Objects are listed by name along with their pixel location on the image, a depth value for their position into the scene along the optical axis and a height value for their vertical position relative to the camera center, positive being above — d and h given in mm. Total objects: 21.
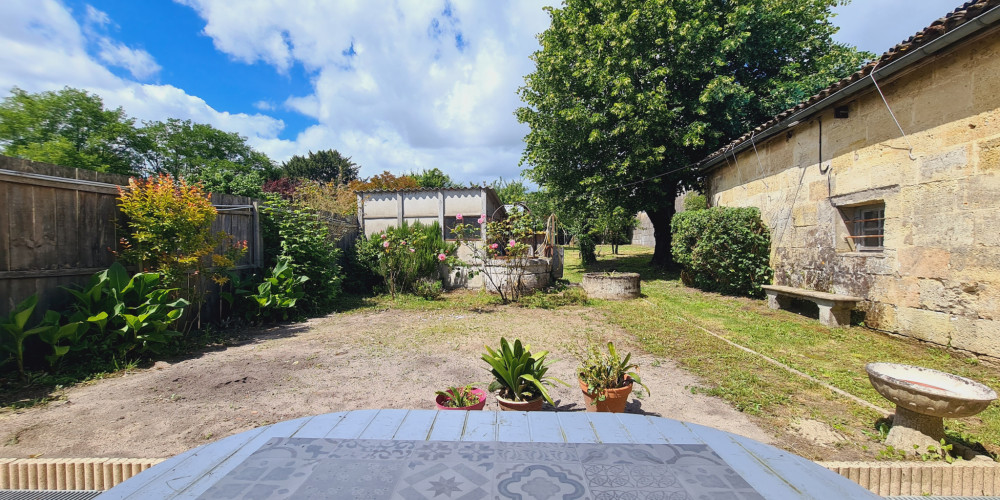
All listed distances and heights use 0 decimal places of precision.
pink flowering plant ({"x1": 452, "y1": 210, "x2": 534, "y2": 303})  8656 -368
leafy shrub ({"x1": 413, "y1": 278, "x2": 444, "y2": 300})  9172 -1137
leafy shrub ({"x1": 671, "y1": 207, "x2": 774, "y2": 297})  8680 -248
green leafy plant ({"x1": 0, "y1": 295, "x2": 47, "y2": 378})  3576 -802
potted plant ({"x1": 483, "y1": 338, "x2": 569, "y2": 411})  2951 -1047
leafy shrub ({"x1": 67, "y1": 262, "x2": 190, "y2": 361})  4074 -777
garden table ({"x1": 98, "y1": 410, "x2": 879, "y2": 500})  1091 -707
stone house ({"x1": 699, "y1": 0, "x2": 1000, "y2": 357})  4559 +754
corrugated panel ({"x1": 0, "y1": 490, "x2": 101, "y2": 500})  2114 -1370
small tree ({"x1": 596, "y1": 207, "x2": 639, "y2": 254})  12433 +682
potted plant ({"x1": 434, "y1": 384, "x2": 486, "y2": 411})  2924 -1205
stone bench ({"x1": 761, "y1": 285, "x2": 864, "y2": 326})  6176 -1081
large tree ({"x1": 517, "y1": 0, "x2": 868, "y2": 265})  10969 +4690
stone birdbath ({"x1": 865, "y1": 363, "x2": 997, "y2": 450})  2400 -1011
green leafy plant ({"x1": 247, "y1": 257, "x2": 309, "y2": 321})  6363 -853
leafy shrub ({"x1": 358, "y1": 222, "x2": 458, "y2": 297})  9086 -335
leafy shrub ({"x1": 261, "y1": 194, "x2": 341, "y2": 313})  7133 -93
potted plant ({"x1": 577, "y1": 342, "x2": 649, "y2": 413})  2991 -1126
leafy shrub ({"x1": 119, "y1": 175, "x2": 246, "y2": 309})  4656 +191
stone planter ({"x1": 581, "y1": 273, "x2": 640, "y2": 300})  8984 -1079
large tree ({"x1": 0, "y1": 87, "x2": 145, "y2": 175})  21281 +6627
